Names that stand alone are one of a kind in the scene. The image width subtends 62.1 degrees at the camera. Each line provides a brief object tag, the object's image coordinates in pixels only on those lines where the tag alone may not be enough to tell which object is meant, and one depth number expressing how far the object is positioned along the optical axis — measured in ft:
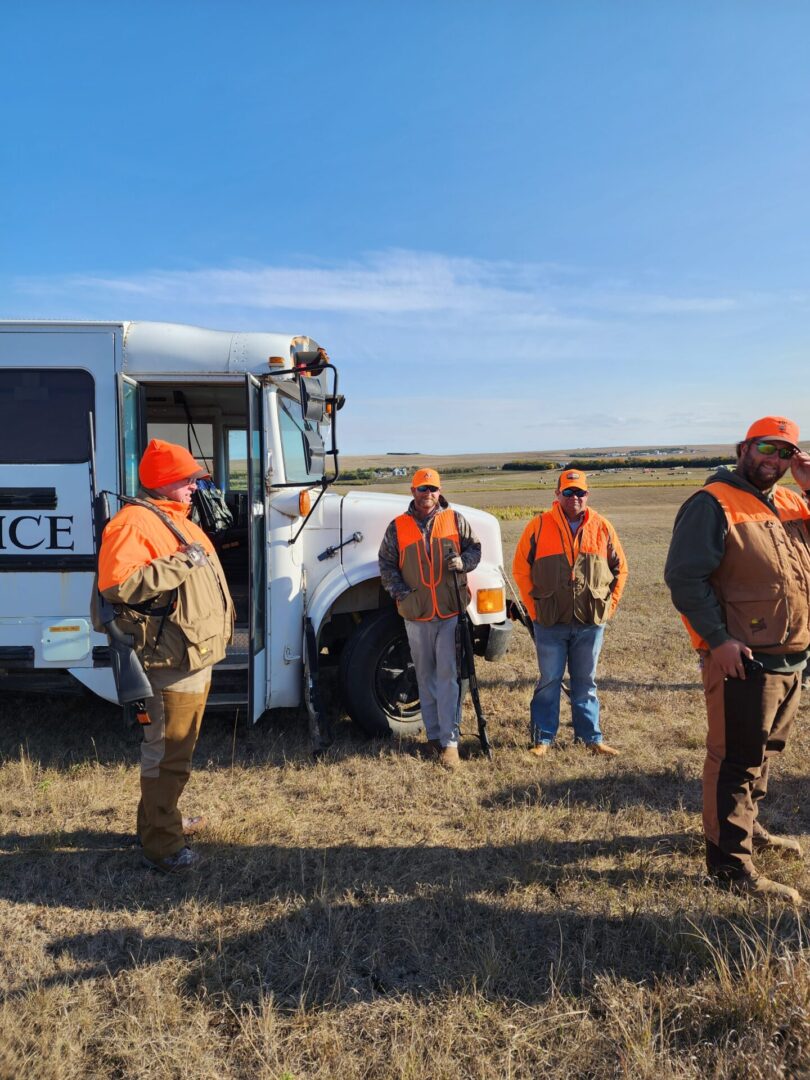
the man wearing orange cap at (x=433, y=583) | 14.61
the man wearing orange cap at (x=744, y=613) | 9.40
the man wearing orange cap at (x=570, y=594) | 14.92
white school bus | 13.88
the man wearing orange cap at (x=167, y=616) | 9.73
